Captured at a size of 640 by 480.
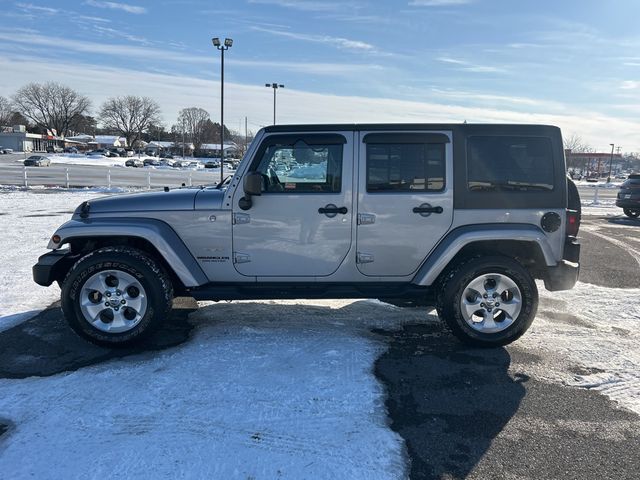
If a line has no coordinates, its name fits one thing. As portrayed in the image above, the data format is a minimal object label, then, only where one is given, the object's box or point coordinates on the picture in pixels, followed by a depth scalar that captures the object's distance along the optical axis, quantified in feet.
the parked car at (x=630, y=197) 51.31
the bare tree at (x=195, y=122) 399.03
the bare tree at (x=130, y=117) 399.24
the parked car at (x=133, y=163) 217.36
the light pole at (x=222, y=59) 82.12
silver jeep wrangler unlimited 14.02
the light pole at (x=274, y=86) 122.55
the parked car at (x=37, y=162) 173.20
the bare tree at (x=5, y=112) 386.93
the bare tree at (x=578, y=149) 316.40
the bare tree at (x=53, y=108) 388.16
